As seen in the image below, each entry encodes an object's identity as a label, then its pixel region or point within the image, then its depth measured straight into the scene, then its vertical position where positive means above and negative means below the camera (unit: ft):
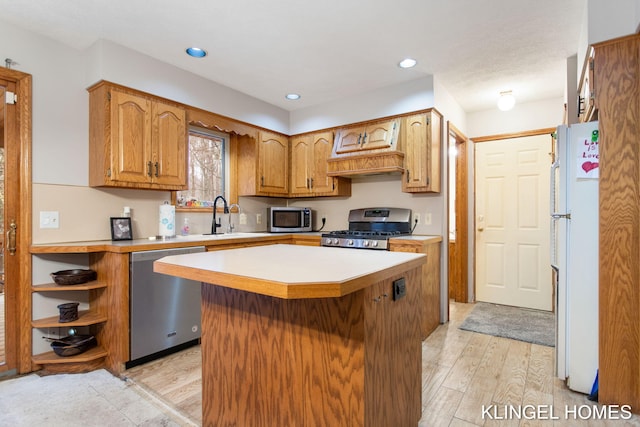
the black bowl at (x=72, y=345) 7.79 -3.09
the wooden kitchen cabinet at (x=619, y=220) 6.05 -0.09
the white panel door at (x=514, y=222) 12.68 -0.29
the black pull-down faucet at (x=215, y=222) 11.48 -0.28
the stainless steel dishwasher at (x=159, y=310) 7.81 -2.39
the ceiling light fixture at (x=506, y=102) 11.29 +3.83
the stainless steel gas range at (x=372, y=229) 10.28 -0.52
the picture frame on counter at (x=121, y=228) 8.98 -0.40
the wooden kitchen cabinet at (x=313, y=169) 12.96 +1.82
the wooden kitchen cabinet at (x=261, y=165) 12.71 +1.89
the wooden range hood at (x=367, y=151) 11.07 +2.21
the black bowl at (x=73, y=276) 7.71 -1.48
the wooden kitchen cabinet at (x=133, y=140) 8.52 +1.99
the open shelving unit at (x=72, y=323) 7.65 -2.54
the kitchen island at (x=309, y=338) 3.92 -1.68
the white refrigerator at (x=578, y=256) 6.61 -0.83
